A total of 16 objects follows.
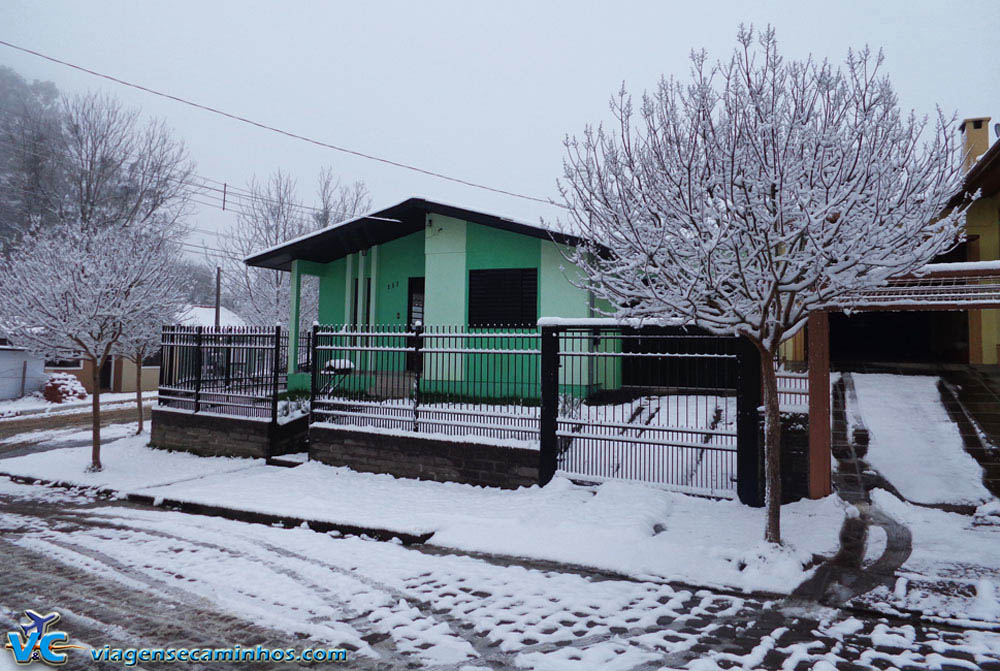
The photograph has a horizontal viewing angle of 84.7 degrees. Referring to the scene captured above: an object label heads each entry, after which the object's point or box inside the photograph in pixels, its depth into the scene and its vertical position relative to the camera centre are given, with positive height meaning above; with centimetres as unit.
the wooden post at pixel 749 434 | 629 -90
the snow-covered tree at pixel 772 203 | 443 +129
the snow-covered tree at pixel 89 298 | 1013 +102
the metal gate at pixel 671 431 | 634 -97
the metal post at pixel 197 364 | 1148 -27
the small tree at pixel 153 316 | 1169 +89
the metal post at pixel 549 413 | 736 -79
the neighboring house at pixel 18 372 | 2125 -86
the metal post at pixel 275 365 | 999 -29
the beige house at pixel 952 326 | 1161 +80
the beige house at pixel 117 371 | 2391 -91
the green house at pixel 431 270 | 1286 +219
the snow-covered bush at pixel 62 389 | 2116 -149
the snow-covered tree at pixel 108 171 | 2453 +828
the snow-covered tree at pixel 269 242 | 2469 +531
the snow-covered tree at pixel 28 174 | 2484 +821
